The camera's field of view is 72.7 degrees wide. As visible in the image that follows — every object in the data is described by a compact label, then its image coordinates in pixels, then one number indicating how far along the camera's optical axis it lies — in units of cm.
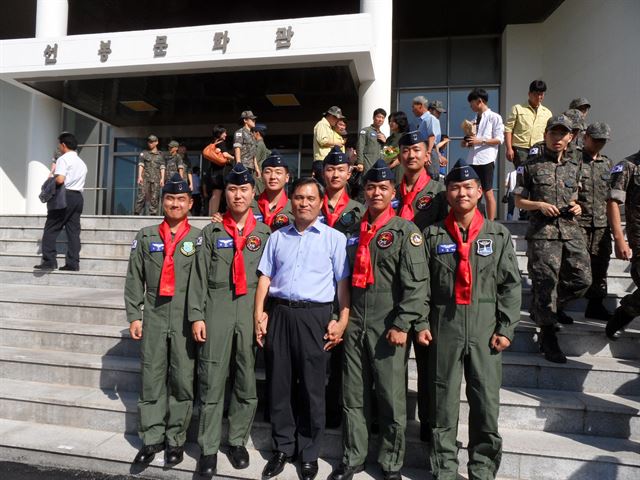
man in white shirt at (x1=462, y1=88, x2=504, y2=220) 552
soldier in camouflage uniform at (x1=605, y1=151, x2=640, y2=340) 341
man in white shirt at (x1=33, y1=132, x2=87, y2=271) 616
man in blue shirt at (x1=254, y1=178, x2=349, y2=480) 290
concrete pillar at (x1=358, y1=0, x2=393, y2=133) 838
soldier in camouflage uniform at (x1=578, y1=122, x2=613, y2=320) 411
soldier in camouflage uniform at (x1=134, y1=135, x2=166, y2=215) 986
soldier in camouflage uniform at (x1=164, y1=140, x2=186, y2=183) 1005
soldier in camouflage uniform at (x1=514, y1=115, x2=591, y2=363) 355
